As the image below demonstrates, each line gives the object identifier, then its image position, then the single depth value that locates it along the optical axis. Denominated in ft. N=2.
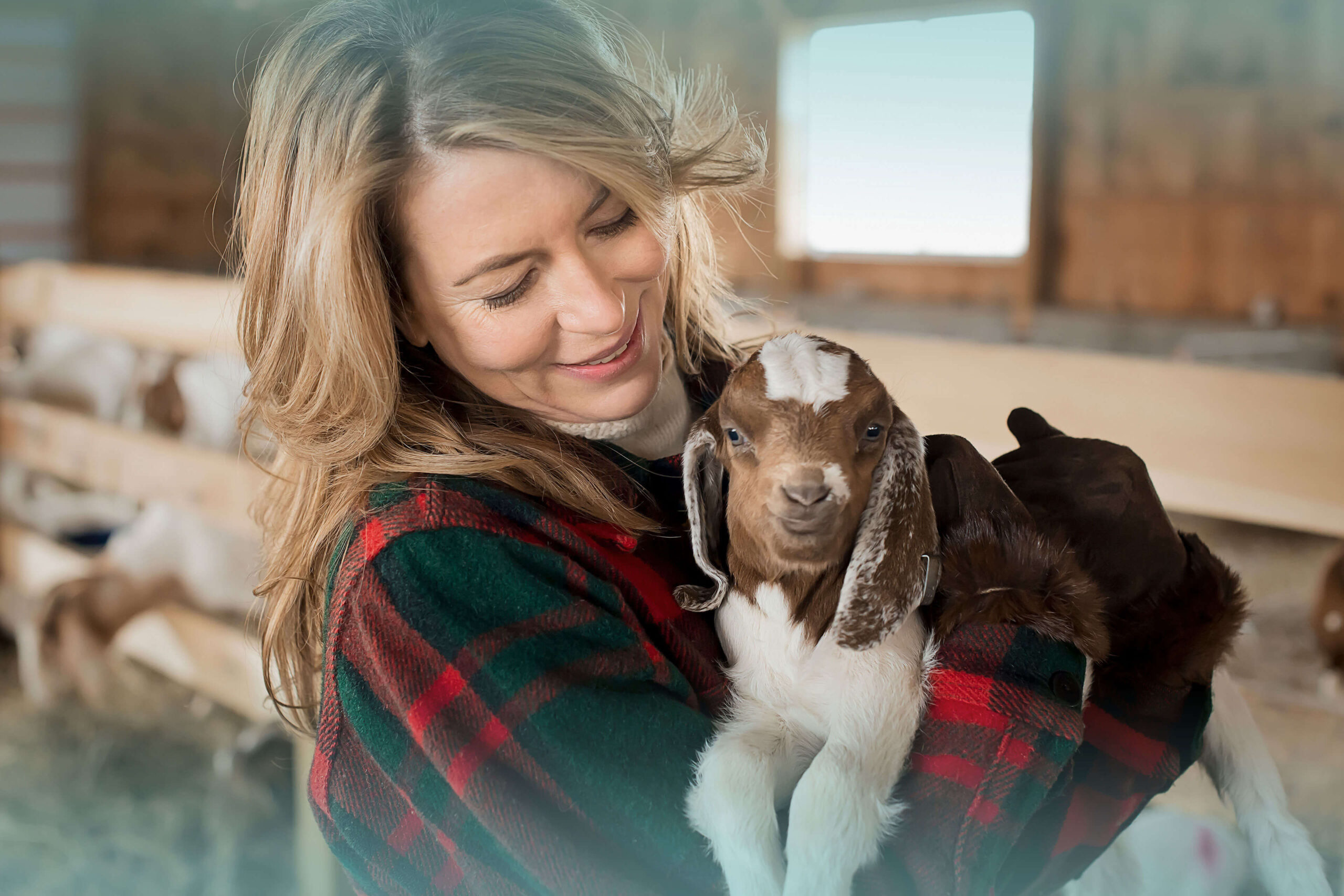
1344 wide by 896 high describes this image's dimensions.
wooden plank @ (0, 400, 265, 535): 5.76
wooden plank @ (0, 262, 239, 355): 5.96
